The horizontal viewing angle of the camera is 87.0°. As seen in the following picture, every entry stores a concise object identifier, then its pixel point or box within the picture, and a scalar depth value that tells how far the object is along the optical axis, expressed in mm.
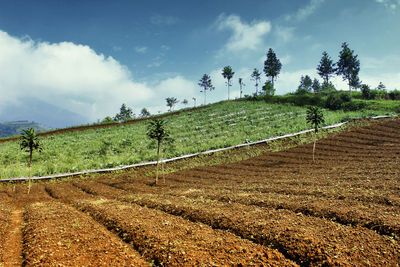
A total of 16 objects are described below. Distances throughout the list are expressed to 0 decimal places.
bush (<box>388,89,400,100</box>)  56700
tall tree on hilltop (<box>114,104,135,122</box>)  111862
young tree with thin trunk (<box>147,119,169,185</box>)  19266
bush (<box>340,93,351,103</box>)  50188
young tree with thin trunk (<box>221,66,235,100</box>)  84438
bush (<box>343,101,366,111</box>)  46469
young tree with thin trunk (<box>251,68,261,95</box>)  92244
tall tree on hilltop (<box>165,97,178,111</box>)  97250
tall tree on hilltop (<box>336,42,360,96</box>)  59531
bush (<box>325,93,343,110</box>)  48844
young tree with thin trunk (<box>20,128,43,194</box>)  18734
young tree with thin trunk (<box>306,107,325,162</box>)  22825
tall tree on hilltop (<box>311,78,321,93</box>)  111475
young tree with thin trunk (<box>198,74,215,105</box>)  101875
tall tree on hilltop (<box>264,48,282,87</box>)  73000
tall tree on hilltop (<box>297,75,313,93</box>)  116325
